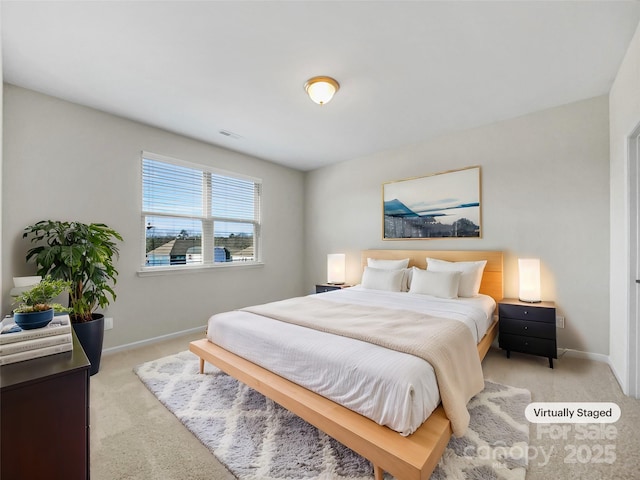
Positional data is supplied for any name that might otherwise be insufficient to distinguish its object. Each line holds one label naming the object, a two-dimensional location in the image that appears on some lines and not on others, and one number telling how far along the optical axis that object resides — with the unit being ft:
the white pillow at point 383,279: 11.78
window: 11.50
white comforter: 4.69
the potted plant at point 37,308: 4.02
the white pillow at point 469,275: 10.45
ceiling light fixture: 8.03
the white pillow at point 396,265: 11.99
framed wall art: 11.71
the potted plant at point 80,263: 8.10
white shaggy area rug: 5.00
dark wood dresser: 3.02
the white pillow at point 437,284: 10.27
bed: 4.22
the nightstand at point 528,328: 8.95
